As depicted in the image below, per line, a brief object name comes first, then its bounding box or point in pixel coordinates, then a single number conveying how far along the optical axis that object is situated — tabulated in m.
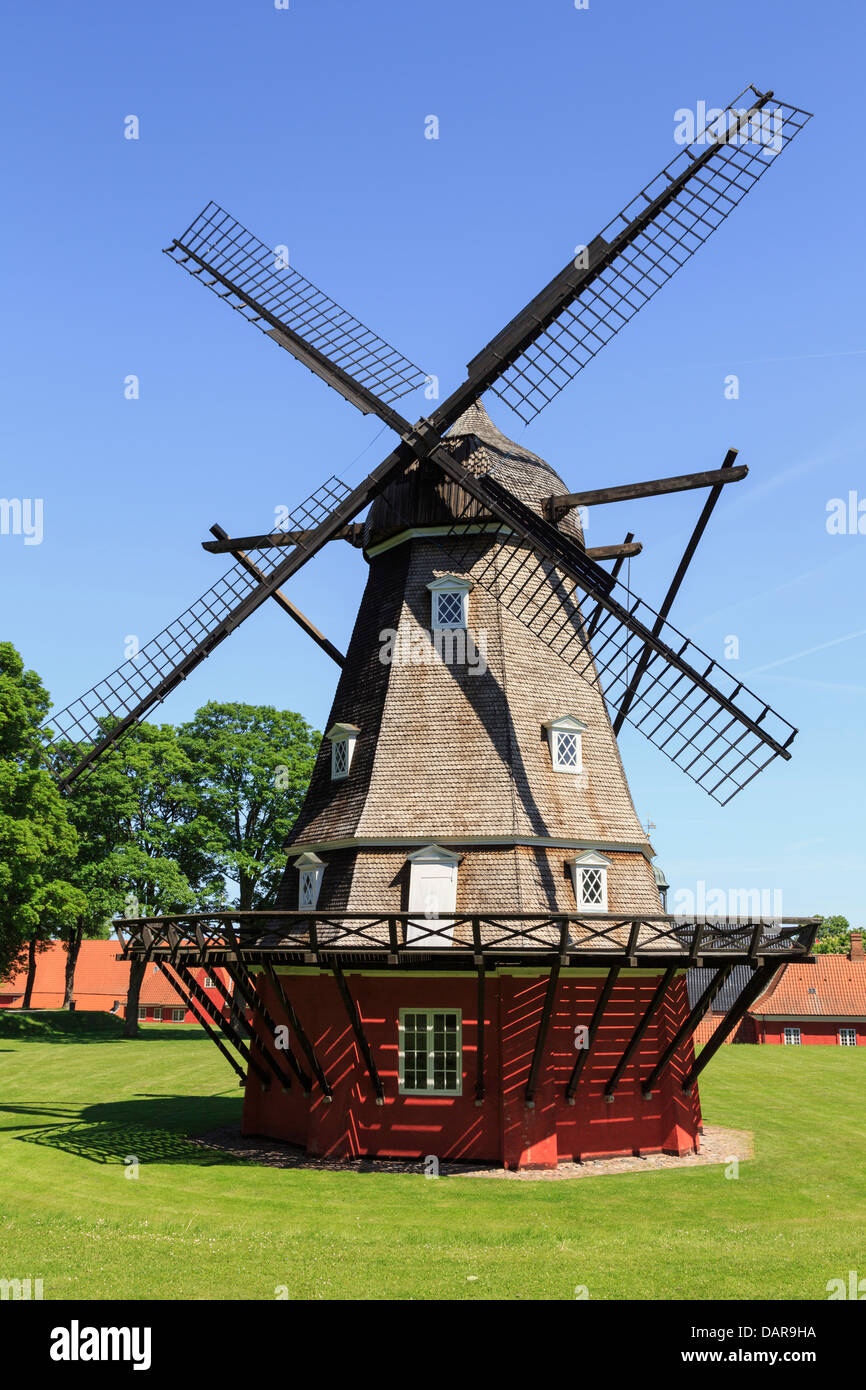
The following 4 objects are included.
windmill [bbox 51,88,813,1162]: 16.84
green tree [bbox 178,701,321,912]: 42.56
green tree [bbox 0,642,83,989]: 34.00
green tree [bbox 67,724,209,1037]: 40.75
